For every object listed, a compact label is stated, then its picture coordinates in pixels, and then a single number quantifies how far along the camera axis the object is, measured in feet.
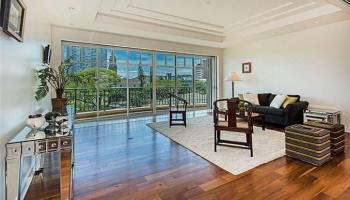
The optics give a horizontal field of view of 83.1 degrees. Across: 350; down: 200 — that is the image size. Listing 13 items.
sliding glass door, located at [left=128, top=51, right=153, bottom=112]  21.71
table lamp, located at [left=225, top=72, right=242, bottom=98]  22.07
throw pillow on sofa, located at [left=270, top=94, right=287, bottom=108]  17.25
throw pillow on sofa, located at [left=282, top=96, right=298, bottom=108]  16.67
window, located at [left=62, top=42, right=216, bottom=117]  19.52
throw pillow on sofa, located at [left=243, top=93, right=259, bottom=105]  19.90
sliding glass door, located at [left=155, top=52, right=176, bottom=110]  23.29
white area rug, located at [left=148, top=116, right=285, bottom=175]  9.54
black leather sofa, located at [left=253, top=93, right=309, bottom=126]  15.55
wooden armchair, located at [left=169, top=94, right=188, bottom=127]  16.97
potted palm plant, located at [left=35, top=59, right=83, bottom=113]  9.76
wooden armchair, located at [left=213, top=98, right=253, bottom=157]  10.51
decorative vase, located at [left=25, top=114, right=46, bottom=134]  6.71
